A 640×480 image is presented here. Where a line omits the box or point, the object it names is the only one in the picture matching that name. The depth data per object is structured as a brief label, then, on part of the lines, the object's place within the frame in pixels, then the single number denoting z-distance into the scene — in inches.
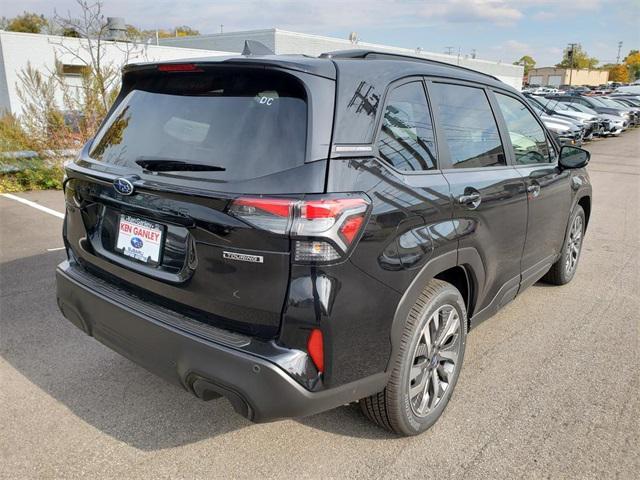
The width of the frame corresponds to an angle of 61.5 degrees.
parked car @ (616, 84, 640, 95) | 1660.9
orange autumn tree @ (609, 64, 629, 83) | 4751.5
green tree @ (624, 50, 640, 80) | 4981.3
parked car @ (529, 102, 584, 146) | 645.9
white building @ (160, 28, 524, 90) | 1429.6
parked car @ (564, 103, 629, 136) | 839.6
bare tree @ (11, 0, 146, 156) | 366.9
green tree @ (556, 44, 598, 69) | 4672.7
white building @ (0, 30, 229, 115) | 815.7
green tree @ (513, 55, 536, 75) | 5832.7
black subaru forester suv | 83.2
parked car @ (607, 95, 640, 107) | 1157.7
